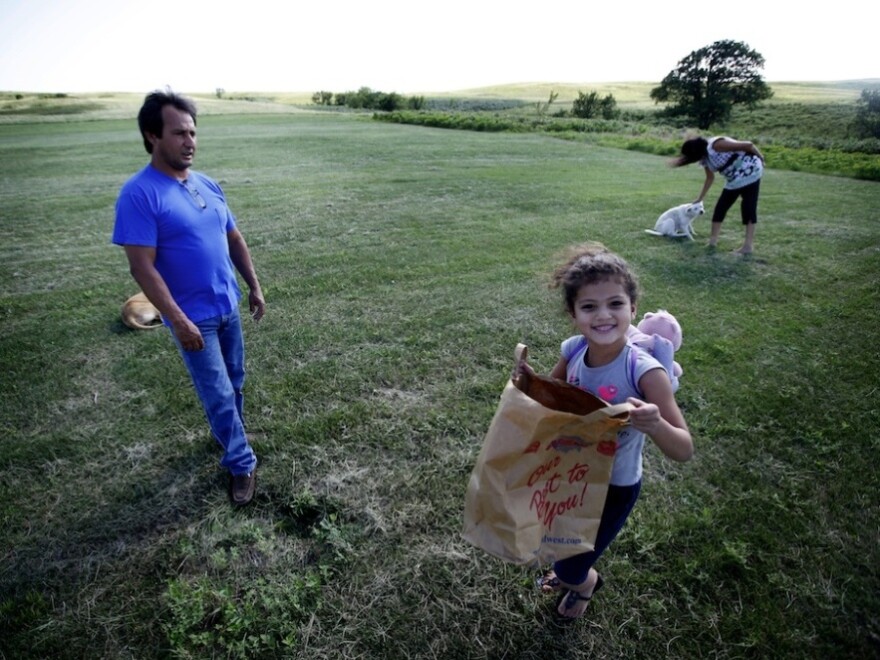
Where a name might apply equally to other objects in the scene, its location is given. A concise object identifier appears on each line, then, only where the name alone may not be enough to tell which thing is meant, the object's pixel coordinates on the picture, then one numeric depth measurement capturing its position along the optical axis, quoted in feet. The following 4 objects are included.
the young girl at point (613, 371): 4.92
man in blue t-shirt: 7.38
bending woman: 20.63
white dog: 24.15
